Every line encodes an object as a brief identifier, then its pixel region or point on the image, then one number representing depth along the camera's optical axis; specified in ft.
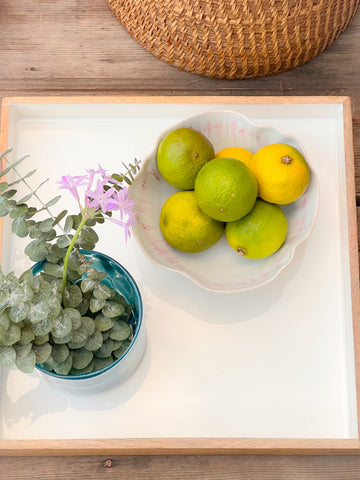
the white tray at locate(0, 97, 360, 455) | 2.33
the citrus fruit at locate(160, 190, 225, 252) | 2.31
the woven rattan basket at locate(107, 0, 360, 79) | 2.82
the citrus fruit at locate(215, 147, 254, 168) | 2.40
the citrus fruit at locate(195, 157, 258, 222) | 2.18
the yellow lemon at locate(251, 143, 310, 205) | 2.25
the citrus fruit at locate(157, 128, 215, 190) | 2.32
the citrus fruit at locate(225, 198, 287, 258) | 2.27
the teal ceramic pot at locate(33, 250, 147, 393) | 2.04
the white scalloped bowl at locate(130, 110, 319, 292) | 2.35
